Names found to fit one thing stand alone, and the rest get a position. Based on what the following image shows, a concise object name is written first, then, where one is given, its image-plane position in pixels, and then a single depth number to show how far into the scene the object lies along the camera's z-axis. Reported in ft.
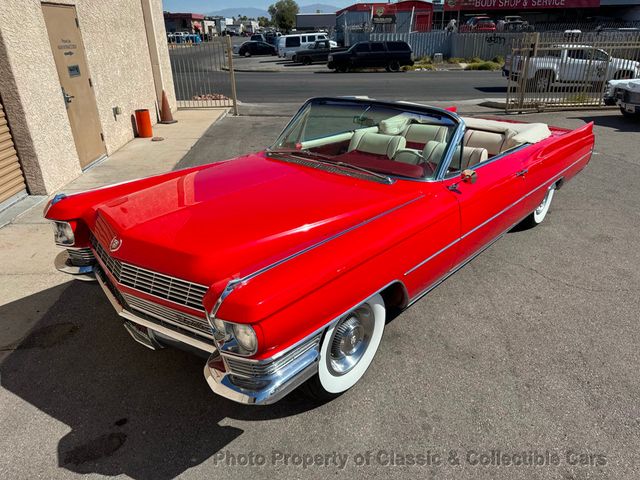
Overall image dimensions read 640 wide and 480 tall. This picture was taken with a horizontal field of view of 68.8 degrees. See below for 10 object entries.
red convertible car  7.07
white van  109.81
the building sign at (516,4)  135.44
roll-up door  18.34
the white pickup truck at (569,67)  39.96
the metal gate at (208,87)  43.42
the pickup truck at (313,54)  96.48
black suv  80.48
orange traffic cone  37.76
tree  309.59
